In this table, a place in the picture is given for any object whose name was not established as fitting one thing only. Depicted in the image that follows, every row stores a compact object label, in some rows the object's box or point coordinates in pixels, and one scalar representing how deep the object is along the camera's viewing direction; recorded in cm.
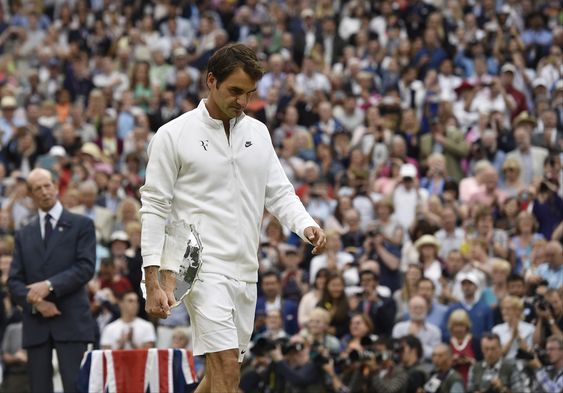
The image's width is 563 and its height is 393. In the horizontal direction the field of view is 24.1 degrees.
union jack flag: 966
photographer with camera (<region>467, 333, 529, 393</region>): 1248
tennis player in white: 729
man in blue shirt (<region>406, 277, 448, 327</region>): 1434
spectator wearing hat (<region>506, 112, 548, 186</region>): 1748
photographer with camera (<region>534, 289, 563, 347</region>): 1296
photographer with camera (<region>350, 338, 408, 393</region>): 1301
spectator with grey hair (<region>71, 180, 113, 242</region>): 1742
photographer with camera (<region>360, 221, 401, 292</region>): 1570
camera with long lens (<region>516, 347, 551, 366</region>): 1241
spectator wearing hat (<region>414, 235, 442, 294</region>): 1528
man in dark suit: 1002
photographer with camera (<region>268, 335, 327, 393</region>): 1328
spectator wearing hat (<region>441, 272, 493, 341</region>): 1414
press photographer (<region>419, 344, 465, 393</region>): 1271
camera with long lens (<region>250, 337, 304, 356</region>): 1337
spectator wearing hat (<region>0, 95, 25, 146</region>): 2075
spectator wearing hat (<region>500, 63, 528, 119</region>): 1929
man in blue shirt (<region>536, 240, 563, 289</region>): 1403
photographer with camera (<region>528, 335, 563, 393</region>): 1227
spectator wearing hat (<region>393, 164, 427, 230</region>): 1695
